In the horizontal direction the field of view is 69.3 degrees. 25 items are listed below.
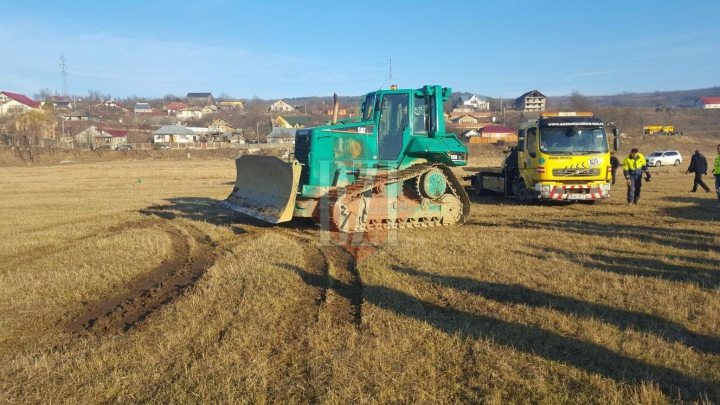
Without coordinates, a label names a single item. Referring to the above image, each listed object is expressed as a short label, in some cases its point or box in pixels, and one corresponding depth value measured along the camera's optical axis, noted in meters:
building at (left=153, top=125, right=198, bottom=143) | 81.36
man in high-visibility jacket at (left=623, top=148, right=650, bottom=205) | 14.30
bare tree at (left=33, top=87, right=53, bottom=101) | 150.12
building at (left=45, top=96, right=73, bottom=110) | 132.80
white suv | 38.34
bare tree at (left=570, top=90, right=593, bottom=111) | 60.90
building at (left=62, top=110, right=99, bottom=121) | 99.84
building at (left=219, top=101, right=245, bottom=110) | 142.12
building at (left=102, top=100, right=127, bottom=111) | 137.66
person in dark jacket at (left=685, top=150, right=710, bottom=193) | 16.94
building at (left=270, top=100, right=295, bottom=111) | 129.26
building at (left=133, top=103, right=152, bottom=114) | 135.38
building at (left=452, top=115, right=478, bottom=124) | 101.11
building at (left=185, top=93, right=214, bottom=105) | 163.07
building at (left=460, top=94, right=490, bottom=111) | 150.23
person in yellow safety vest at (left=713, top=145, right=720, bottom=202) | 14.06
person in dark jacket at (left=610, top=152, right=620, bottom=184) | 17.34
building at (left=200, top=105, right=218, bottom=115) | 137.88
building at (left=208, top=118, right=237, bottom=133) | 94.84
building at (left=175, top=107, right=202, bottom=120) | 129.73
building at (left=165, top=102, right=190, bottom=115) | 134.50
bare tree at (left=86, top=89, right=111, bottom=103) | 150.77
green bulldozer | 10.44
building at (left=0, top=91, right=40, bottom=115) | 100.88
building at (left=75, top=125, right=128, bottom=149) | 67.75
